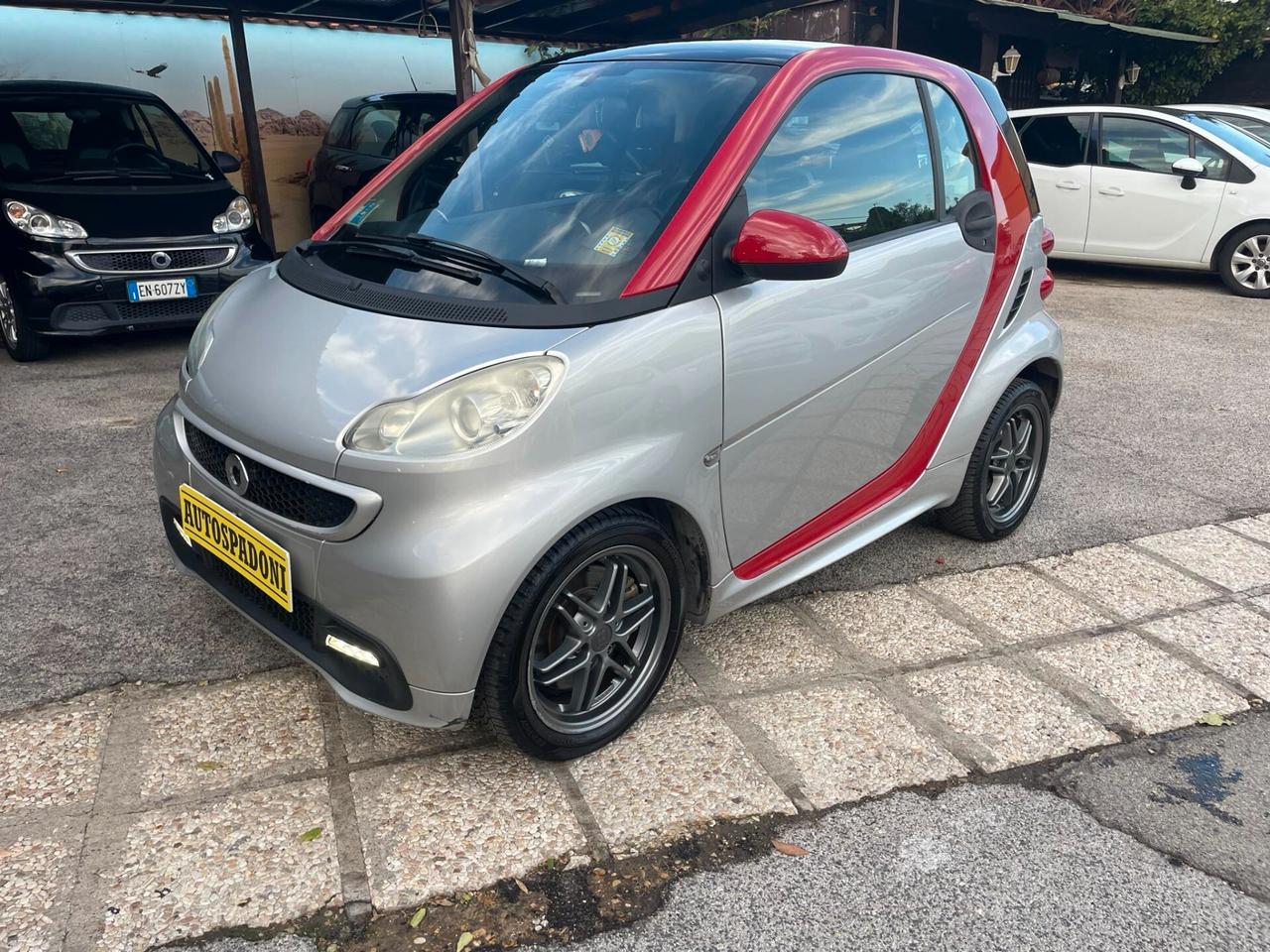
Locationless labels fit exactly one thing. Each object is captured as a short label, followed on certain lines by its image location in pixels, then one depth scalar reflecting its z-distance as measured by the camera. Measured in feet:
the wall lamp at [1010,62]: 47.37
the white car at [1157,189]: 28.37
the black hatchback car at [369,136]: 30.14
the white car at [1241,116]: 33.91
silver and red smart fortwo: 6.97
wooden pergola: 28.17
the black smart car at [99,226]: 18.37
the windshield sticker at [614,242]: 8.03
